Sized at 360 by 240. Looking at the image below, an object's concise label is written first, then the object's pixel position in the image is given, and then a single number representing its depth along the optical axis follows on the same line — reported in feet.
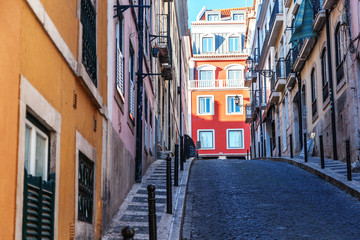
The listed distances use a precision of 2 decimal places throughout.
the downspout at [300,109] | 84.79
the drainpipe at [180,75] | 118.69
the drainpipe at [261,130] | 123.65
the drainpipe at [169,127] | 87.70
